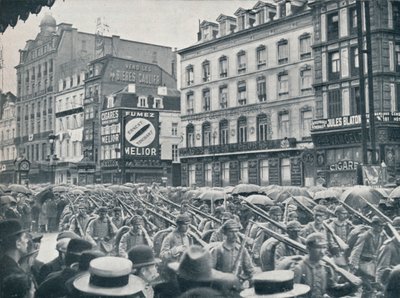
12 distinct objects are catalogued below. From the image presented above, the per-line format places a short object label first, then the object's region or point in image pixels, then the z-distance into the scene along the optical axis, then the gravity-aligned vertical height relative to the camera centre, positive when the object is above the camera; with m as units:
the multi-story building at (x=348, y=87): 27.08 +4.31
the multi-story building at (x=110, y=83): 31.22 +6.57
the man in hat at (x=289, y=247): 6.99 -0.98
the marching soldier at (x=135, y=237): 8.52 -1.02
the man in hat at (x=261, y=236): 8.48 -1.03
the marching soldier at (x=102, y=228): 10.09 -1.05
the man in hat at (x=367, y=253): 7.89 -1.23
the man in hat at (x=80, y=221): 10.32 -0.98
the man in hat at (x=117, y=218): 10.90 -0.93
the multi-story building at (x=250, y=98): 31.78 +4.76
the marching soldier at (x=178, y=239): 7.24 -0.92
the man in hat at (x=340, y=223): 9.52 -0.95
